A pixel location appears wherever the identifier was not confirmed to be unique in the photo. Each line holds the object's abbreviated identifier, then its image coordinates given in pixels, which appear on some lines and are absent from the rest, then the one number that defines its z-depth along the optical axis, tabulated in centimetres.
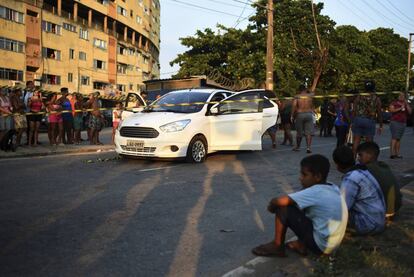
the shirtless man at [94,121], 1401
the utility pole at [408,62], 4389
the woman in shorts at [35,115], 1213
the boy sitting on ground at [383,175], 468
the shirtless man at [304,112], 1180
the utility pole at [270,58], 2014
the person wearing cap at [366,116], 935
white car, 928
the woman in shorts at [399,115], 1045
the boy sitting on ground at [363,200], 420
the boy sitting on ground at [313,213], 370
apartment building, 3891
